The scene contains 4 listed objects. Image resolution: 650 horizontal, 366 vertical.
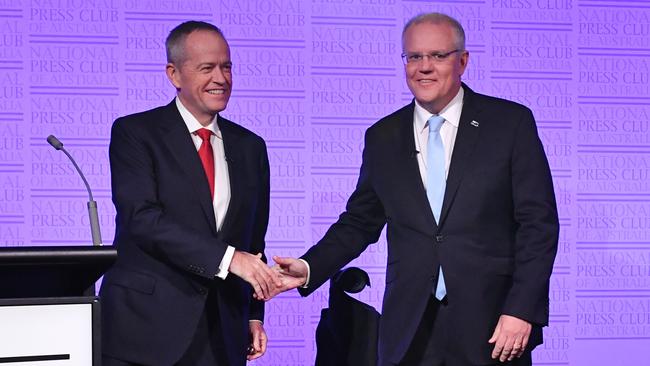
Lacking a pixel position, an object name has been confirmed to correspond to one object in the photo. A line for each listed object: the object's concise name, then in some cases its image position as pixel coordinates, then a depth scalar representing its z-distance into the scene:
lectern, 4.14
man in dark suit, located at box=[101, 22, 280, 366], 5.94
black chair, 6.83
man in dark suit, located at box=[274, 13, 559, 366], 5.76
